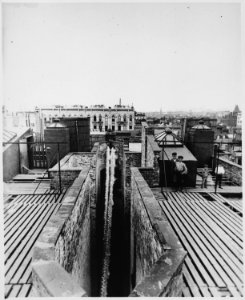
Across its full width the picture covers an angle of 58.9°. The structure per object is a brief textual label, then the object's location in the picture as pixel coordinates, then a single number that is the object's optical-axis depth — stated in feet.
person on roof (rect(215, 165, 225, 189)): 25.36
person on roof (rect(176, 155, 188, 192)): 25.51
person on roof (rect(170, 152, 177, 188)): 26.54
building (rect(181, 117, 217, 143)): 44.16
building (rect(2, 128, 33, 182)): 35.40
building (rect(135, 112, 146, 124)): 213.36
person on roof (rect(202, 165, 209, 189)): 26.94
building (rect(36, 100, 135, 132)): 163.74
